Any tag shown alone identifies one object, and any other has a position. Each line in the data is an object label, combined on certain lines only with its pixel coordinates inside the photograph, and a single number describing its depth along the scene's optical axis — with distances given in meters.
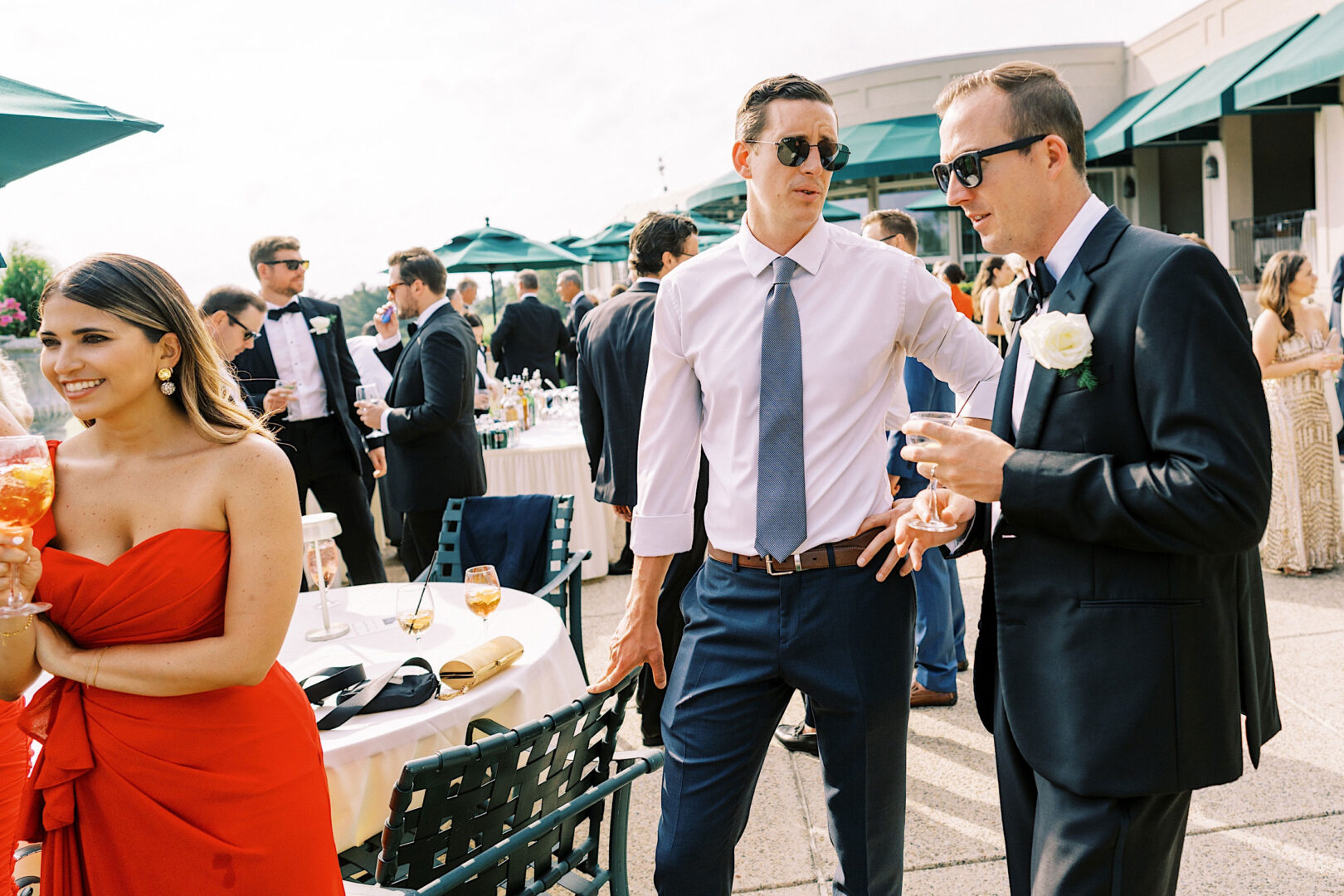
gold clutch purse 2.40
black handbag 2.27
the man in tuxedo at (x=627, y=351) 4.21
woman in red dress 1.67
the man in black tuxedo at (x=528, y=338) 11.15
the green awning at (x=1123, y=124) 14.84
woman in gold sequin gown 5.45
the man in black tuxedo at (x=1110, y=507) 1.36
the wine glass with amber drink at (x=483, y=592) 2.84
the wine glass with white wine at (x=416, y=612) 2.79
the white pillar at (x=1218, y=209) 14.47
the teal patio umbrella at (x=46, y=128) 3.43
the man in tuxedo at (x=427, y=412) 4.50
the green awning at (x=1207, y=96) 11.38
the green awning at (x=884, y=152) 17.59
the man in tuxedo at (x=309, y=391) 5.17
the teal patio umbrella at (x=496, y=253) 11.08
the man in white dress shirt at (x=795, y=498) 1.97
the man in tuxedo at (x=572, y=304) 11.66
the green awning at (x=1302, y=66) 8.68
